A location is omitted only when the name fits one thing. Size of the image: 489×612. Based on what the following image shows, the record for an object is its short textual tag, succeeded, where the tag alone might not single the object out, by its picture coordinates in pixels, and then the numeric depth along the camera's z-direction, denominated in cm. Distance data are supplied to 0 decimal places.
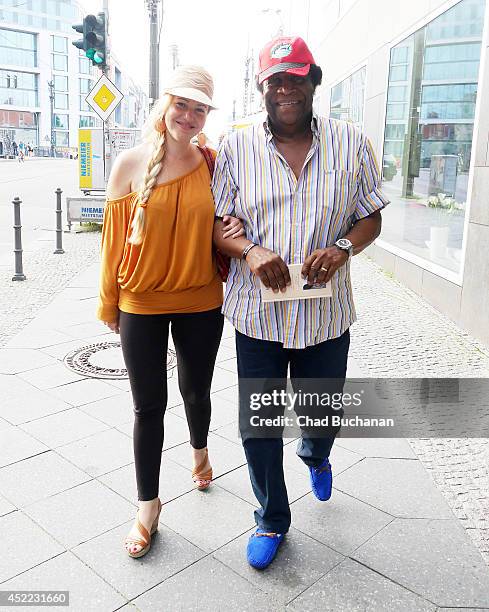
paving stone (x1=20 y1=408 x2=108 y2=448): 375
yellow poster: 1467
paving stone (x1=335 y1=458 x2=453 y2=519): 310
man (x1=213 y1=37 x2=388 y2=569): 252
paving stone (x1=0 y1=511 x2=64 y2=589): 257
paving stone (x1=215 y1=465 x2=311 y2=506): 320
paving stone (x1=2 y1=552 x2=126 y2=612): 237
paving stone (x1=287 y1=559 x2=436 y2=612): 239
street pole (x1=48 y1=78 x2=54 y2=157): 8126
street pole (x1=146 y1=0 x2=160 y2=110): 1512
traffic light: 1148
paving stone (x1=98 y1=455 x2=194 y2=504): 317
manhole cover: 492
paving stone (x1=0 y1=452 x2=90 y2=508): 312
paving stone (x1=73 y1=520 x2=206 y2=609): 251
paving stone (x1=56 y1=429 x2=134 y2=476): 343
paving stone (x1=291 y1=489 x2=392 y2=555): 283
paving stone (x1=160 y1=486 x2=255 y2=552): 283
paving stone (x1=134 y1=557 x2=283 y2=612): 238
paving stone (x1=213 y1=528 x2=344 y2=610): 251
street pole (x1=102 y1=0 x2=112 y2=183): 1188
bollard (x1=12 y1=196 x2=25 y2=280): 837
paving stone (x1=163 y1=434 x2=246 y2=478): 348
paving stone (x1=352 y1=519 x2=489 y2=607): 249
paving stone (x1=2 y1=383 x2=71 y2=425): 407
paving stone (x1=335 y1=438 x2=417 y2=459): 372
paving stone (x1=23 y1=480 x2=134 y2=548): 282
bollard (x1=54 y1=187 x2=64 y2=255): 1069
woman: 261
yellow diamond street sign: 1254
